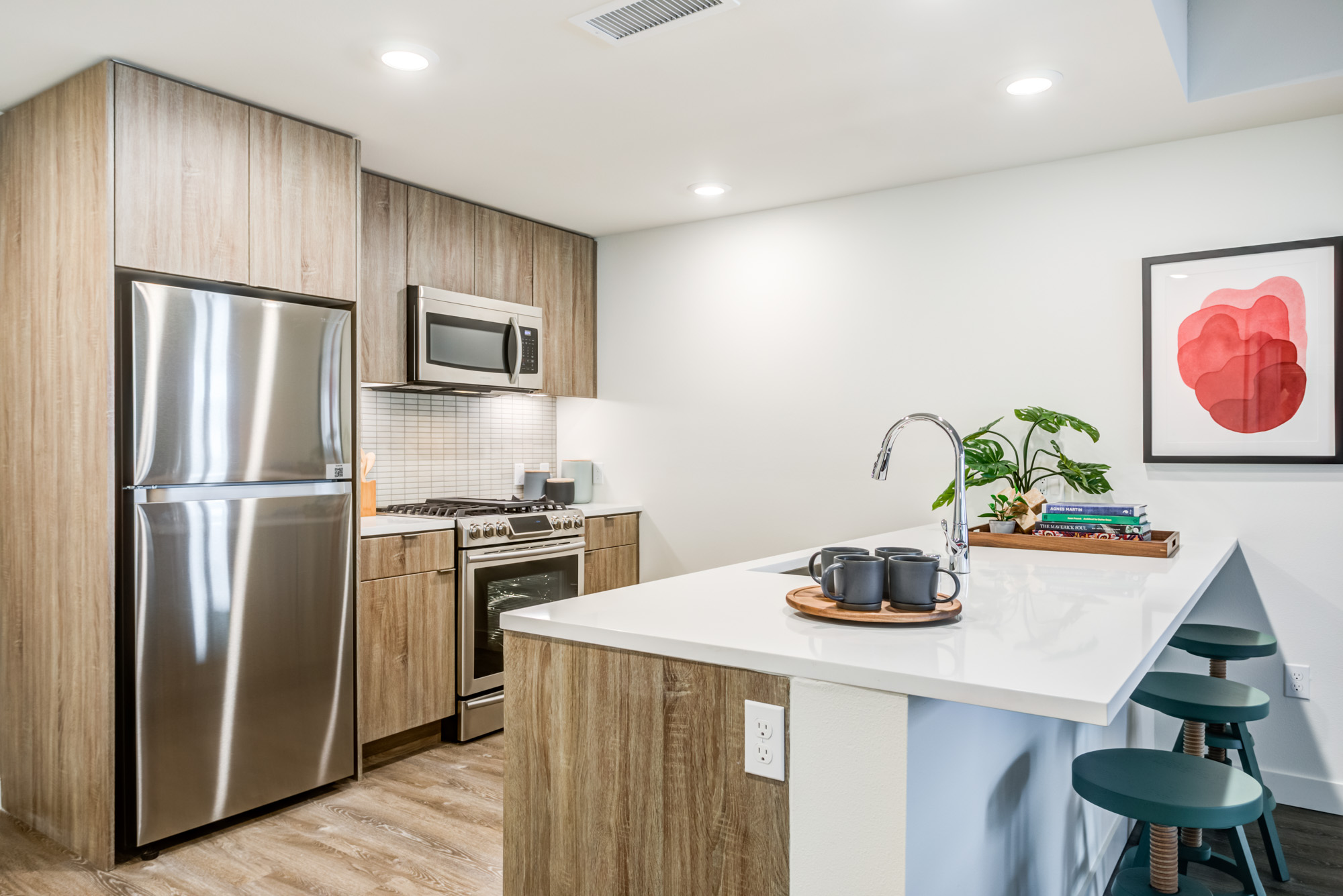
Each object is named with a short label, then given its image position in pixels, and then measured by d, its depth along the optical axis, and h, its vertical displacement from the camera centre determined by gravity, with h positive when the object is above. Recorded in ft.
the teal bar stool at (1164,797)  4.86 -2.05
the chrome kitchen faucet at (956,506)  5.57 -0.44
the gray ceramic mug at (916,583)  4.95 -0.81
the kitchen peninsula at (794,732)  3.94 -1.51
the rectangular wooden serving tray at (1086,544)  8.12 -1.01
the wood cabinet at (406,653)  10.44 -2.63
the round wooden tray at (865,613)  4.81 -0.97
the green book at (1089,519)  8.50 -0.78
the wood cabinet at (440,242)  12.05 +2.91
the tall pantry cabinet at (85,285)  8.02 +1.60
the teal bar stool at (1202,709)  6.64 -2.11
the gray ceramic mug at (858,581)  4.98 -0.80
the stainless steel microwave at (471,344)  11.88 +1.46
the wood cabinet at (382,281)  11.41 +2.19
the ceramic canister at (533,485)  14.34 -0.68
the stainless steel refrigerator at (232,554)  8.12 -1.12
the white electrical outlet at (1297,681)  9.64 -2.68
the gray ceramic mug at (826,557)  5.62 -0.75
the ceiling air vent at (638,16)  7.11 +3.60
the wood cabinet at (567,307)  14.32 +2.31
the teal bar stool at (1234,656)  7.76 -2.07
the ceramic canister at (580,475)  15.28 -0.55
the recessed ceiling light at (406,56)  7.88 +3.59
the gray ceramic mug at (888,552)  5.72 -0.74
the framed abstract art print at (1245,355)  9.42 +0.99
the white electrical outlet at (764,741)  4.25 -1.48
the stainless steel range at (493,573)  11.57 -1.83
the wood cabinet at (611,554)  13.74 -1.80
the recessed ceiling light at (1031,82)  8.46 +3.59
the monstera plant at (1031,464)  10.34 -0.27
